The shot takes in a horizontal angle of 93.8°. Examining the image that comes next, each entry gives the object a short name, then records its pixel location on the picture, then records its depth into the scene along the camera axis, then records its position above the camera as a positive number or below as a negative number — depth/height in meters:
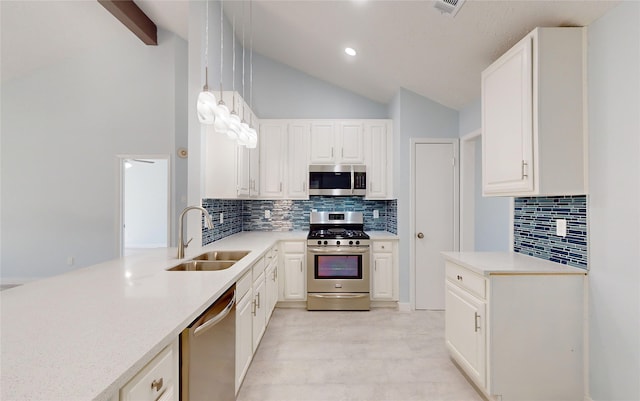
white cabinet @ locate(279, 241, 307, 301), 3.72 -0.85
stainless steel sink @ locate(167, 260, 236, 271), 2.21 -0.48
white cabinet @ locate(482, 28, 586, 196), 1.81 +0.57
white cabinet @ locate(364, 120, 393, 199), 4.02 +0.60
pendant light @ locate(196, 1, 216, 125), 1.83 +0.59
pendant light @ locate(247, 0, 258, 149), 2.45 +1.69
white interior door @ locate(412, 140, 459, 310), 3.67 -0.14
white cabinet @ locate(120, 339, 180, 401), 0.84 -0.56
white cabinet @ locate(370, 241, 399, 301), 3.74 -0.84
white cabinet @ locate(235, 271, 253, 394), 1.89 -0.84
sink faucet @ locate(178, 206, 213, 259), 2.17 -0.27
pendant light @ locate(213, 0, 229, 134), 1.91 +0.55
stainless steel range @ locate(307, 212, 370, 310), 3.67 -0.87
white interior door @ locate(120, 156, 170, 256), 7.25 -0.10
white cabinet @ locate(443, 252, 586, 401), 1.83 -0.80
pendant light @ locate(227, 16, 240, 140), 2.06 +0.53
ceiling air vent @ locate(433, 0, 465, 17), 1.97 +1.32
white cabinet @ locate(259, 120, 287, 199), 4.06 +0.62
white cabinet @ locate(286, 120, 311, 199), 4.07 +0.59
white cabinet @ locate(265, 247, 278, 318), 2.92 -0.83
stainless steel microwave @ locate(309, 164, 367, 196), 3.96 +0.30
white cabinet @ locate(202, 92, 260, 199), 2.86 +0.38
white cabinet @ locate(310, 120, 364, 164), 4.05 +0.80
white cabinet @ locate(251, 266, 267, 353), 2.33 -0.90
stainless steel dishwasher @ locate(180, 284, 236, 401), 1.16 -0.69
